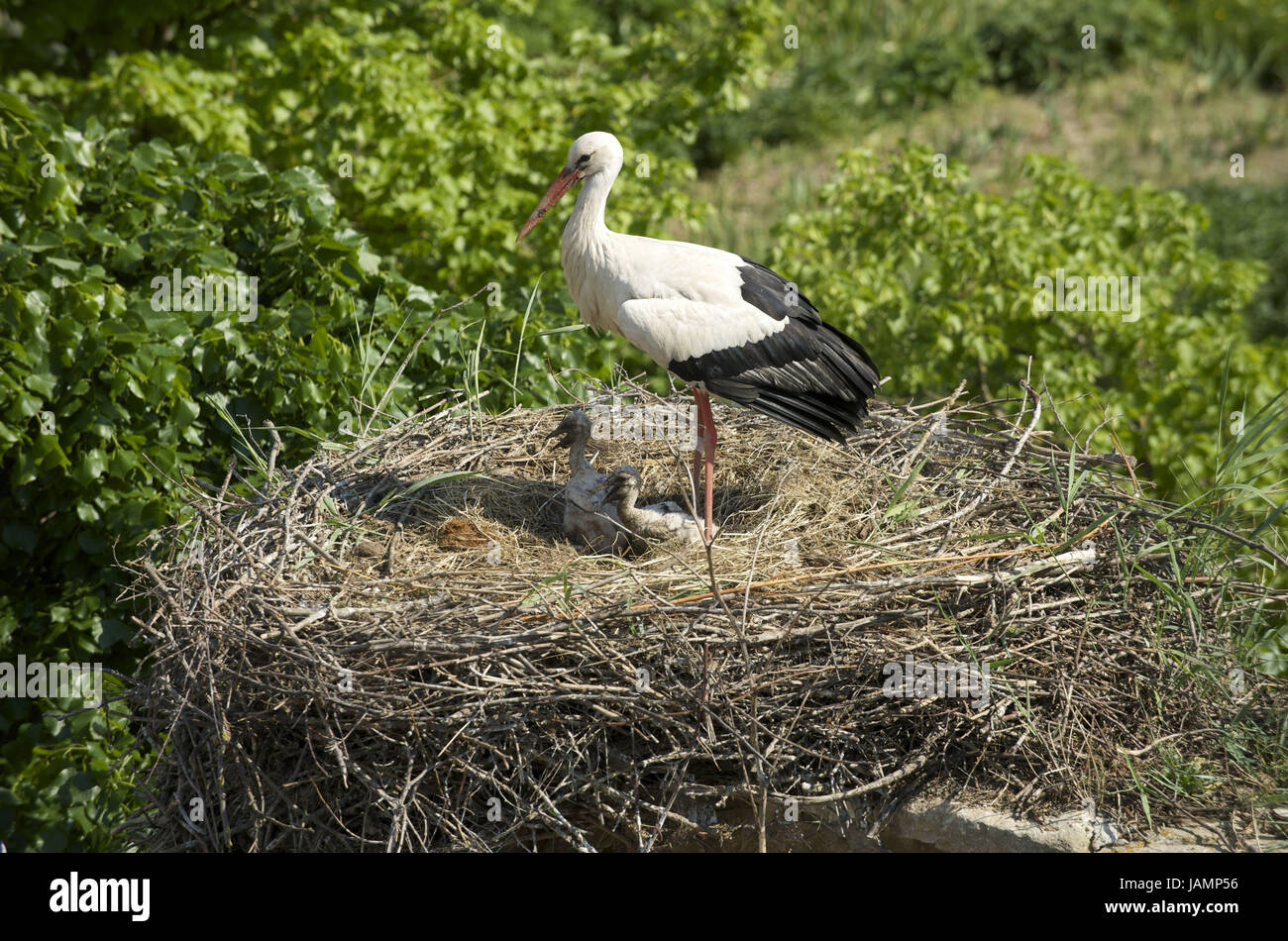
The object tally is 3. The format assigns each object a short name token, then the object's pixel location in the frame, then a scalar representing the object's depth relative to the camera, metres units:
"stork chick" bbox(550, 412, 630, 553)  5.43
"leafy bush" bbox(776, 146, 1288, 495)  7.80
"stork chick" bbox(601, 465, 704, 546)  5.39
